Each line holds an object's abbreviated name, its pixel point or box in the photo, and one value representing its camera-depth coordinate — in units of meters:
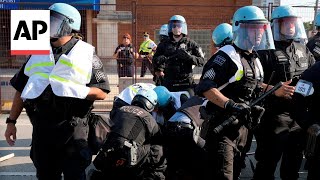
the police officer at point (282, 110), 4.32
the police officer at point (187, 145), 3.93
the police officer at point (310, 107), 3.24
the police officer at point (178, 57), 6.49
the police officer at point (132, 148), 3.60
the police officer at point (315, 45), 5.51
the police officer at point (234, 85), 3.56
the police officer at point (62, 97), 3.22
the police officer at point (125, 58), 10.06
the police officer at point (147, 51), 10.92
